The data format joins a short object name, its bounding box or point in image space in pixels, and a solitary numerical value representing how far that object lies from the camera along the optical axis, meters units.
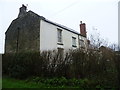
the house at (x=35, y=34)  11.30
